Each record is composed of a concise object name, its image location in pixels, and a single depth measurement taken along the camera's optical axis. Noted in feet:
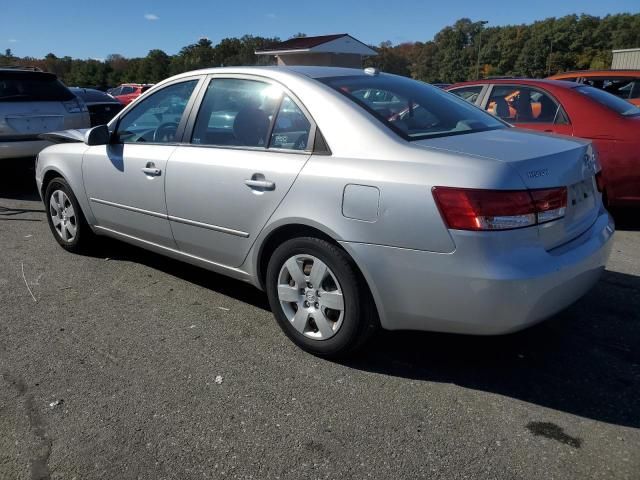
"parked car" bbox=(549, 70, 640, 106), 29.30
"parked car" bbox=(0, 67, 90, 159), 25.49
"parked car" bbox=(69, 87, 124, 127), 44.42
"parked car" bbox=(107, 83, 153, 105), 83.76
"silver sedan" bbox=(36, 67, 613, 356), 8.71
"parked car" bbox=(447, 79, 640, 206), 18.48
